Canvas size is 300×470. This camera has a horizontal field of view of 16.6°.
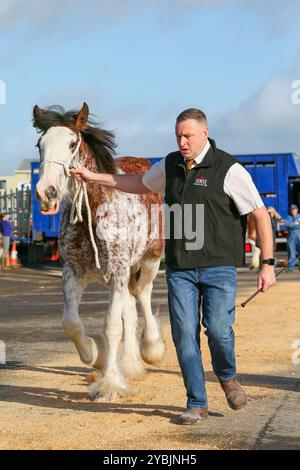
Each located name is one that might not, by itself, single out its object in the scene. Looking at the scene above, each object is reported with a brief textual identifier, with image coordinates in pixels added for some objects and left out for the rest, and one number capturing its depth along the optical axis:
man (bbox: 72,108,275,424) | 7.17
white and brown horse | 8.50
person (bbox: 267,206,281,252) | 29.47
